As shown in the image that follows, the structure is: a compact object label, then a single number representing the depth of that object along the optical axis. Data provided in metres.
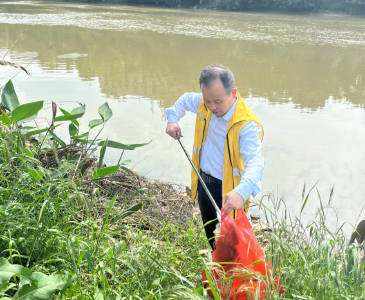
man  1.80
